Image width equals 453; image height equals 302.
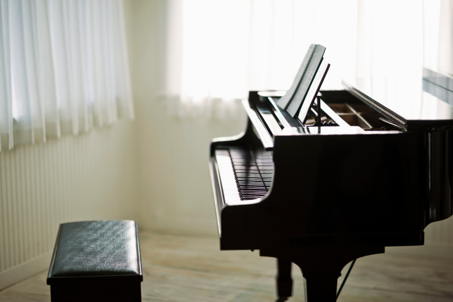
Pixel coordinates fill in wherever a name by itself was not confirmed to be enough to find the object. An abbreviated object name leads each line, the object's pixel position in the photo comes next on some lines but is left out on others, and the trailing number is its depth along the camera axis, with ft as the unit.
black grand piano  11.06
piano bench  11.50
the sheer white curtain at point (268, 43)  16.08
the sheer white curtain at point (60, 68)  14.25
